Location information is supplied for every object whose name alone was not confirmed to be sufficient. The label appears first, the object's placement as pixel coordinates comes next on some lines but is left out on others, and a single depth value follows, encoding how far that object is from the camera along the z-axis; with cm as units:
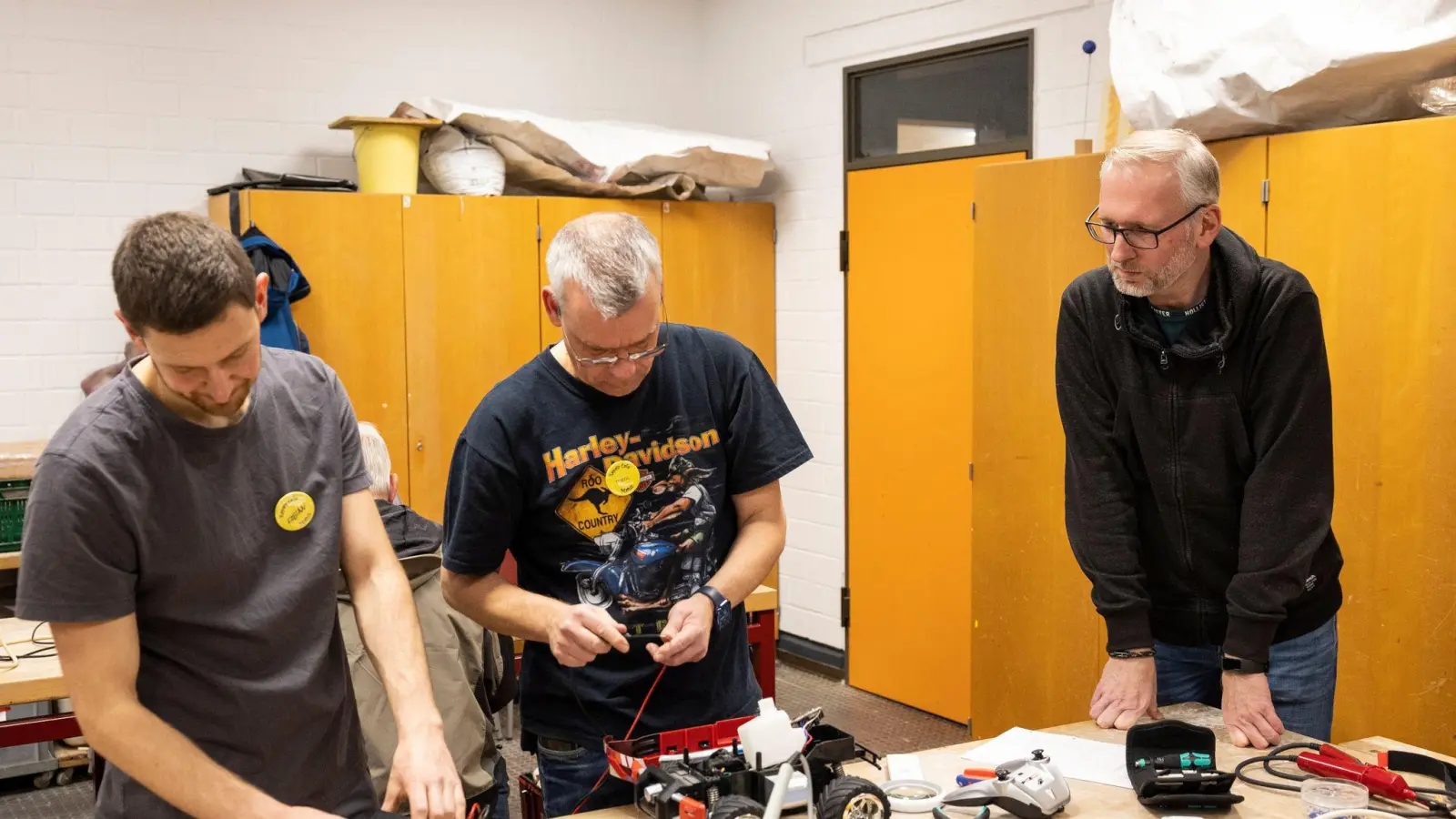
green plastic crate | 344
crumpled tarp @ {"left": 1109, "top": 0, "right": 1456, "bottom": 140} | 277
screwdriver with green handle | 175
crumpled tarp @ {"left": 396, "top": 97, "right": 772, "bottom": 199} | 479
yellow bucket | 462
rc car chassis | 159
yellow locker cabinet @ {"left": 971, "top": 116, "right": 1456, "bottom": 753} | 280
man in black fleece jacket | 195
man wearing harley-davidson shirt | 185
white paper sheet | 183
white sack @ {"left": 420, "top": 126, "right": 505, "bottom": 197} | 476
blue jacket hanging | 420
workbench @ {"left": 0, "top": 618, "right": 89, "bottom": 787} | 262
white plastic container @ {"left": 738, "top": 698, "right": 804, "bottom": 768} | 167
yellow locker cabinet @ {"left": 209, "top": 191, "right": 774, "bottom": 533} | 447
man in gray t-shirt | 148
